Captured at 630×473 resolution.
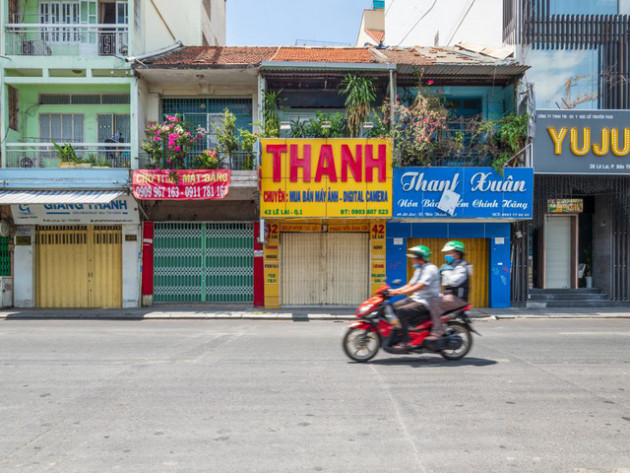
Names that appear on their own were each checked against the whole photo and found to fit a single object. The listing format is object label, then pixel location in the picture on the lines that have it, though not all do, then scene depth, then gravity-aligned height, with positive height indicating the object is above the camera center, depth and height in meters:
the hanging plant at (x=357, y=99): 15.48 +4.23
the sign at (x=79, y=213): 15.73 +0.62
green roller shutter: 16.34 -1.04
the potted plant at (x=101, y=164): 15.69 +2.19
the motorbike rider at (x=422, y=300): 7.48 -1.04
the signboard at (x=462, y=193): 15.16 +1.24
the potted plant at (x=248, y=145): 15.44 +2.76
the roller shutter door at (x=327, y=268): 16.17 -1.16
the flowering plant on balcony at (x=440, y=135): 15.23 +3.10
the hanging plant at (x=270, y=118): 15.35 +3.65
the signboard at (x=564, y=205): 16.95 +0.98
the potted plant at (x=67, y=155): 15.45 +2.44
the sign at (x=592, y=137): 15.03 +2.95
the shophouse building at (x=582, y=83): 15.96 +4.89
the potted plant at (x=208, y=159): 15.43 +2.31
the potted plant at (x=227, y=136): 15.36 +3.02
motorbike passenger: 7.72 -0.76
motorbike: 7.49 -1.57
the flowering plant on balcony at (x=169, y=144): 15.24 +2.76
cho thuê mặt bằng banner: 14.84 +1.47
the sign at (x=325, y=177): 14.97 +1.70
